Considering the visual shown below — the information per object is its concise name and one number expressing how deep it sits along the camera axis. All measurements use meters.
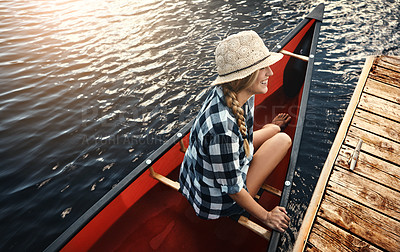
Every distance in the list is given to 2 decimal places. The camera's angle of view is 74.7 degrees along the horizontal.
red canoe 2.71
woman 1.95
